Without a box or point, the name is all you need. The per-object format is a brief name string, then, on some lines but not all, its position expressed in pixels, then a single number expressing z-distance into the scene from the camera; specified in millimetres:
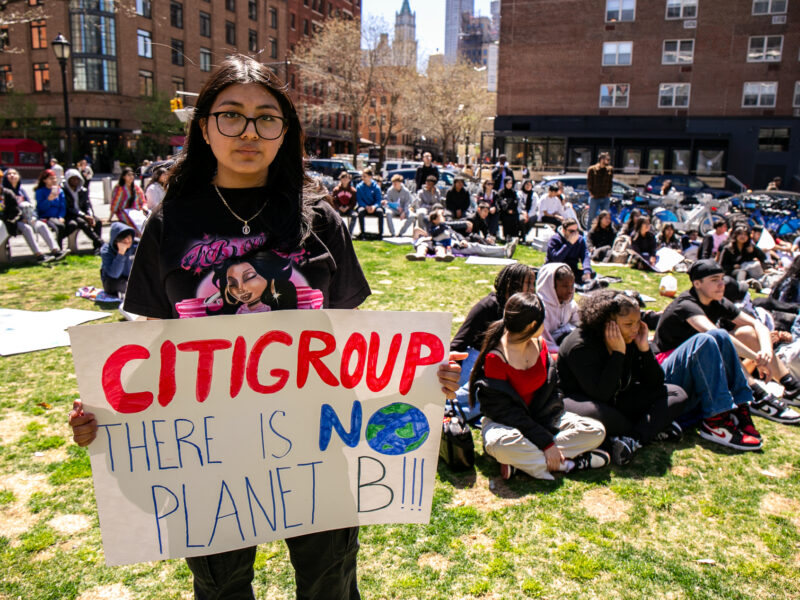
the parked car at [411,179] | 23472
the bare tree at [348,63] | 38062
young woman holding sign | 1708
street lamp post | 17156
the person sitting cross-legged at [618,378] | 3980
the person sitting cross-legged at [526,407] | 3740
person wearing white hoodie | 5539
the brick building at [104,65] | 44969
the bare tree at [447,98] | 48219
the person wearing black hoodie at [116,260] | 7891
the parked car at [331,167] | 30359
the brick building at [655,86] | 37656
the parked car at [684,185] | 25494
